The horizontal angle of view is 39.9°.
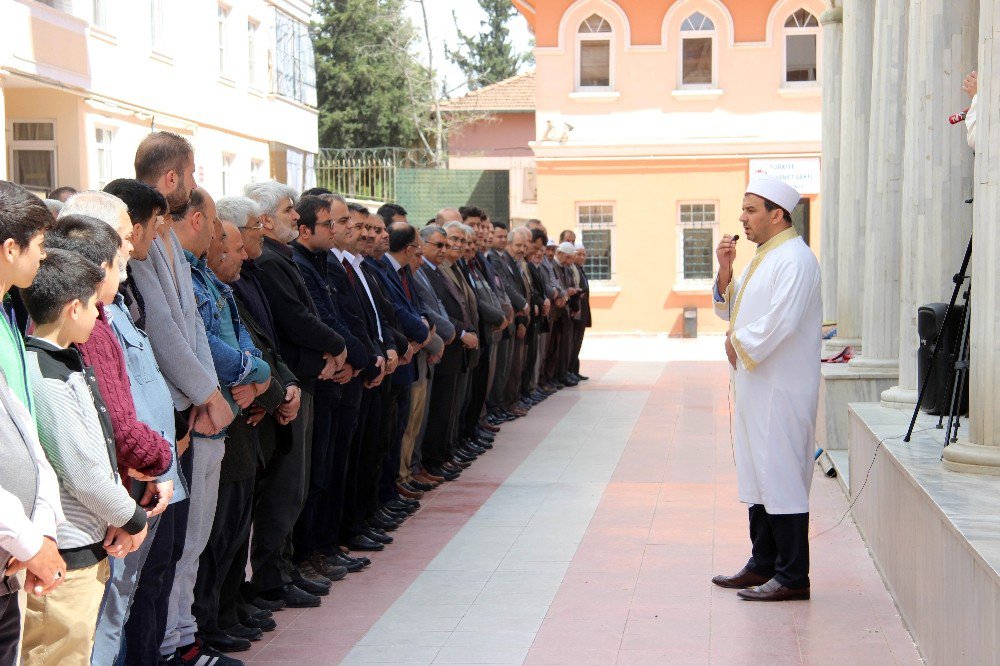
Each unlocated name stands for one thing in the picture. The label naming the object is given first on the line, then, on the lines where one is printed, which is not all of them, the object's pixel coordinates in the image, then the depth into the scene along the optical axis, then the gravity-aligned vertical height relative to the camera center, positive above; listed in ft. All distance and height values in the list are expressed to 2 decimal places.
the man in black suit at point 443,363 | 37.32 -3.97
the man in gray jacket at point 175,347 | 17.67 -1.70
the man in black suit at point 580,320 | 66.54 -4.99
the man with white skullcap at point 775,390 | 24.00 -3.07
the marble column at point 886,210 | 35.47 +0.16
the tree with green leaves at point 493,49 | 246.68 +30.55
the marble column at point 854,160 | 44.16 +1.82
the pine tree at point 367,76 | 170.09 +17.60
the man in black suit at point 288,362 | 23.40 -2.57
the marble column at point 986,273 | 20.65 -0.87
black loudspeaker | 25.52 -2.61
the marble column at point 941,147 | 27.55 +1.39
